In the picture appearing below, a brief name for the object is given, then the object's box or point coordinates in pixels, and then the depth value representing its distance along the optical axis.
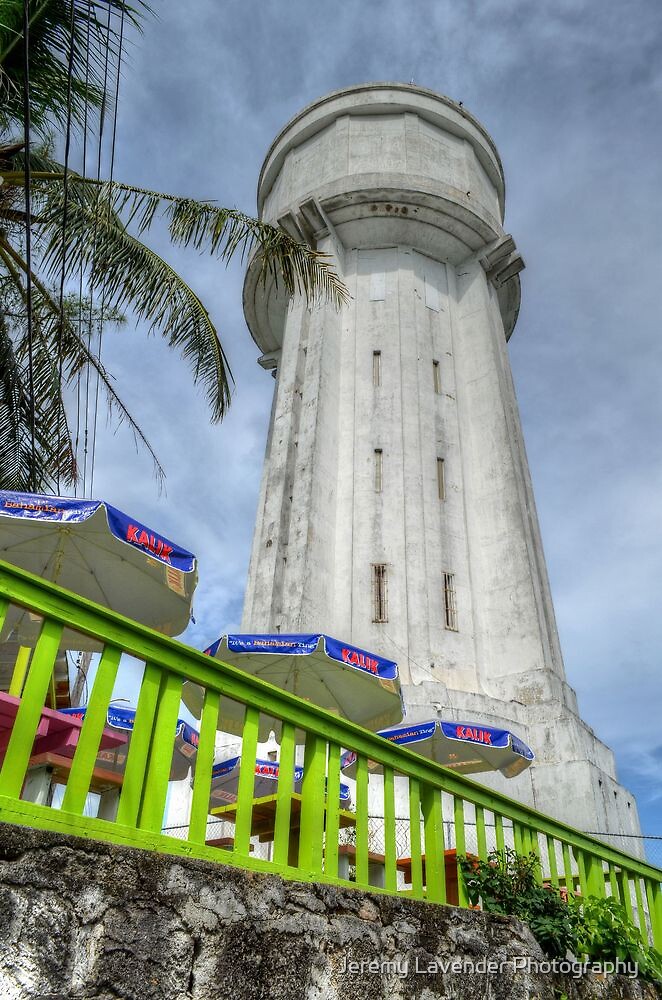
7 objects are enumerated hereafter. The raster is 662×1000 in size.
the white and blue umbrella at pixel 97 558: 8.33
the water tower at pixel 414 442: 17.19
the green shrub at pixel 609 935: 5.59
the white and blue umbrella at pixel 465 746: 11.74
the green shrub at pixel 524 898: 5.13
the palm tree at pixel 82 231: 9.55
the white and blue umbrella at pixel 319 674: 10.45
